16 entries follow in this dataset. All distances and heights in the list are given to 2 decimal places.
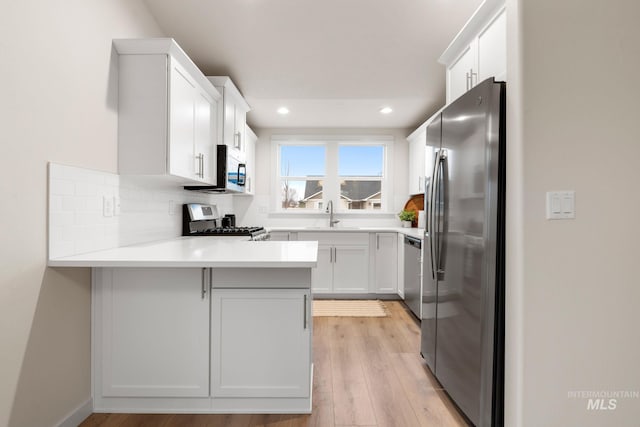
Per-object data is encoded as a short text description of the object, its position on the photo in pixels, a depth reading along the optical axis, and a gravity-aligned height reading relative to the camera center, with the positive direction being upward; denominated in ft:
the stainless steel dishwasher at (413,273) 11.01 -2.05
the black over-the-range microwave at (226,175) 10.19 +1.13
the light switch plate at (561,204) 4.78 +0.15
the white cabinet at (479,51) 5.78 +3.19
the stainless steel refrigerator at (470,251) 5.19 -0.63
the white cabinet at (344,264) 14.10 -2.12
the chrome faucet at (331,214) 15.98 -0.09
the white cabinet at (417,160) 13.84 +2.28
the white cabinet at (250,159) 13.98 +2.22
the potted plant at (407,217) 15.14 -0.18
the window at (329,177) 16.46 +1.71
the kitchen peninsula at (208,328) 5.85 -2.00
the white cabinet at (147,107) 6.78 +2.05
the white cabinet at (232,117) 10.21 +3.06
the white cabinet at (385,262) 14.08 -2.02
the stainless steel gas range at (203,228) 10.31 -0.55
